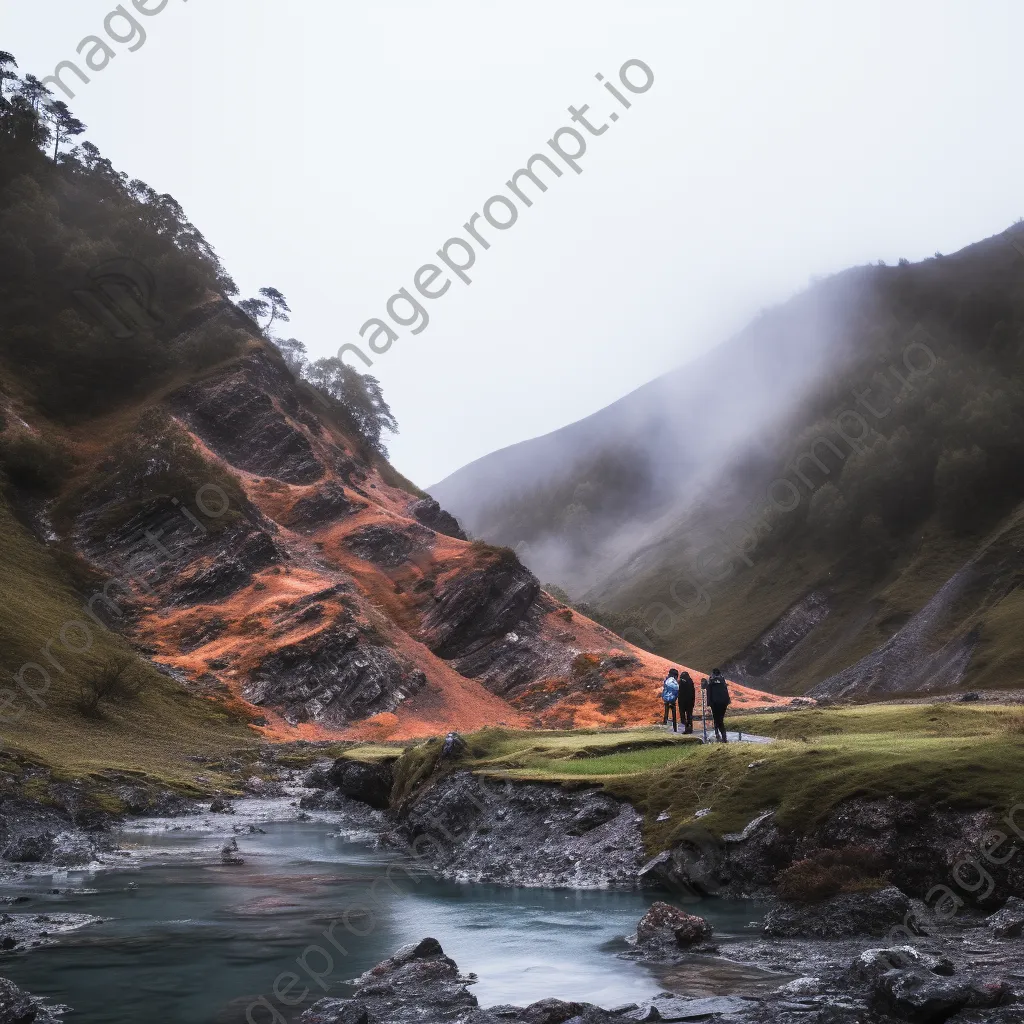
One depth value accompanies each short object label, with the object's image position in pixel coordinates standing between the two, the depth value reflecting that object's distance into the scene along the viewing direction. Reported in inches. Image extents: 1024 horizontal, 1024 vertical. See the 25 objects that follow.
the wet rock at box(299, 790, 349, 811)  1875.0
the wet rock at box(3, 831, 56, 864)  1124.5
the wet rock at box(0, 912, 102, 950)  717.3
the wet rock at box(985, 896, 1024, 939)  626.5
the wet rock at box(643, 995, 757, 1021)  524.4
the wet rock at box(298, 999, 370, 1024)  530.9
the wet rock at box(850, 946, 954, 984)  537.6
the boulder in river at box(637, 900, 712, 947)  693.3
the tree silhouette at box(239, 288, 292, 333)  6373.0
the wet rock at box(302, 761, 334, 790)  2164.6
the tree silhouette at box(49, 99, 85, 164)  5551.2
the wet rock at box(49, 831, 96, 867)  1130.5
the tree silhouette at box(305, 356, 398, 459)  6061.0
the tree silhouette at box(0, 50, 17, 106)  5187.0
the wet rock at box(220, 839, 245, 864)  1184.8
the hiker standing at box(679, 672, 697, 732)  1353.3
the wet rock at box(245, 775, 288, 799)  2068.2
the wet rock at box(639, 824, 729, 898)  858.1
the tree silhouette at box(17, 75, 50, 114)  5408.5
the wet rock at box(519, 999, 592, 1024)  527.5
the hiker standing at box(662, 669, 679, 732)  1432.3
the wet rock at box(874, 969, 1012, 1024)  483.2
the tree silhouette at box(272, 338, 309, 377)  6640.3
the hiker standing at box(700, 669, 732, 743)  1140.5
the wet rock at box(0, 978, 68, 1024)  520.2
